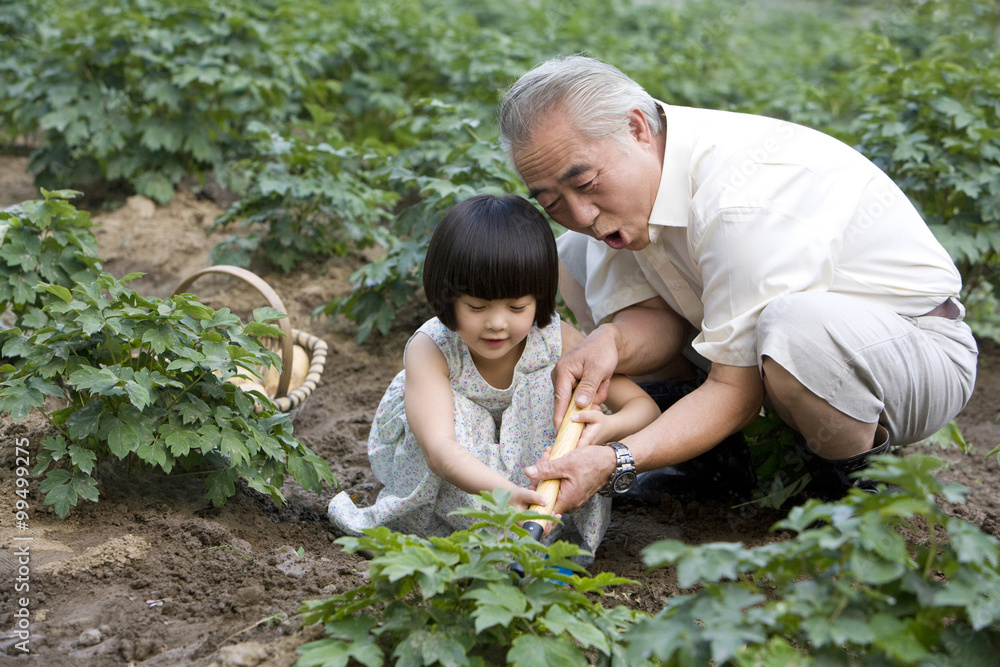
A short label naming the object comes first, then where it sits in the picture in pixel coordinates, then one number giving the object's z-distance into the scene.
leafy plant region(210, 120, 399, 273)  3.99
